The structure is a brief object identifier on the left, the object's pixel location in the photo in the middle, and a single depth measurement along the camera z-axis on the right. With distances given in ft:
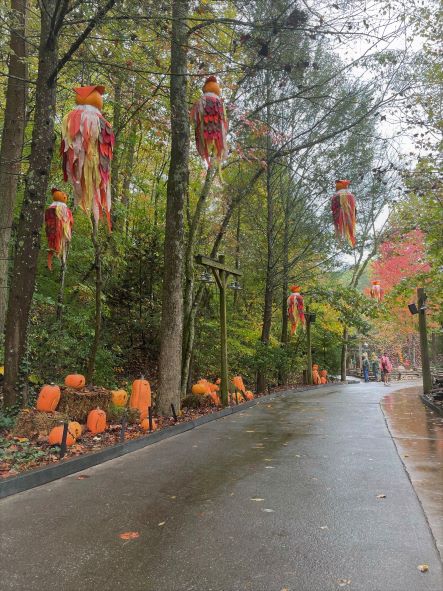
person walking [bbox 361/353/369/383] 109.09
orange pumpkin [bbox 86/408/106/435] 24.43
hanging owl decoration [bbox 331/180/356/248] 28.99
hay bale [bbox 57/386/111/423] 25.59
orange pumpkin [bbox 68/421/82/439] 21.31
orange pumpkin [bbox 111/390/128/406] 28.25
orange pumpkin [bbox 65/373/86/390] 28.45
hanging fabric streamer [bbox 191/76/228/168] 20.53
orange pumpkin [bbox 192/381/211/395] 40.01
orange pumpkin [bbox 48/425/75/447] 20.34
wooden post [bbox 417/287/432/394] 50.70
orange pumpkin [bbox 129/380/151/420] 30.12
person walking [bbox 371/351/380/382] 118.52
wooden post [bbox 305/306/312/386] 73.46
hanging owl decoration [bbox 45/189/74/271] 24.96
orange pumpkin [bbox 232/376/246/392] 46.58
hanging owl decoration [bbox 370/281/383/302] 72.02
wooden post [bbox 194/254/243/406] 39.60
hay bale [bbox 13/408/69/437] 20.92
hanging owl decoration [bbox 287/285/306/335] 60.34
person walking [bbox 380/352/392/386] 94.79
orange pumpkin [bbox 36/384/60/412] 24.31
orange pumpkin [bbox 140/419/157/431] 26.45
